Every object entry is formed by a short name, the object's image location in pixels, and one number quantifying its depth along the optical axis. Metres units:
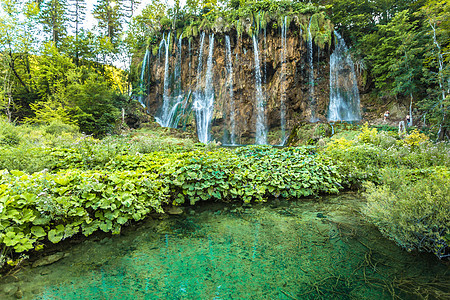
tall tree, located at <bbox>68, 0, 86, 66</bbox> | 27.05
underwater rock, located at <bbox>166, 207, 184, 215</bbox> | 4.21
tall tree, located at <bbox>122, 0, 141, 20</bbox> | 29.65
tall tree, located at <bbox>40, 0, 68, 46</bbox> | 21.53
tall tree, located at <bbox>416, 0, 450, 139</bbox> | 11.89
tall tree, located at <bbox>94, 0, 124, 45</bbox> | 25.97
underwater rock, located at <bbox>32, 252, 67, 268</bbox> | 2.55
